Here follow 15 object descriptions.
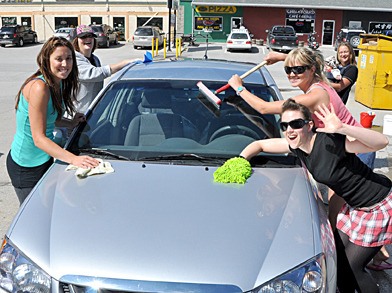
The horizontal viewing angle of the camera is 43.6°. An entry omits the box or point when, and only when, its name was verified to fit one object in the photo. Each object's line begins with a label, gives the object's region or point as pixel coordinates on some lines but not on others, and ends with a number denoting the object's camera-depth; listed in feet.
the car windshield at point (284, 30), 105.70
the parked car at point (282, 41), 100.12
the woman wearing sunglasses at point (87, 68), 15.34
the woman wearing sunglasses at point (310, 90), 10.36
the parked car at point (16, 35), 110.42
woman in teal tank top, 10.53
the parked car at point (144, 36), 106.42
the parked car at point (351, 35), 94.58
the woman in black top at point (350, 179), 9.29
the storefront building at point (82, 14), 138.62
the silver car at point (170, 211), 7.36
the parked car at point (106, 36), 110.93
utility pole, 100.07
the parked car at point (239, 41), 99.71
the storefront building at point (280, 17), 120.98
